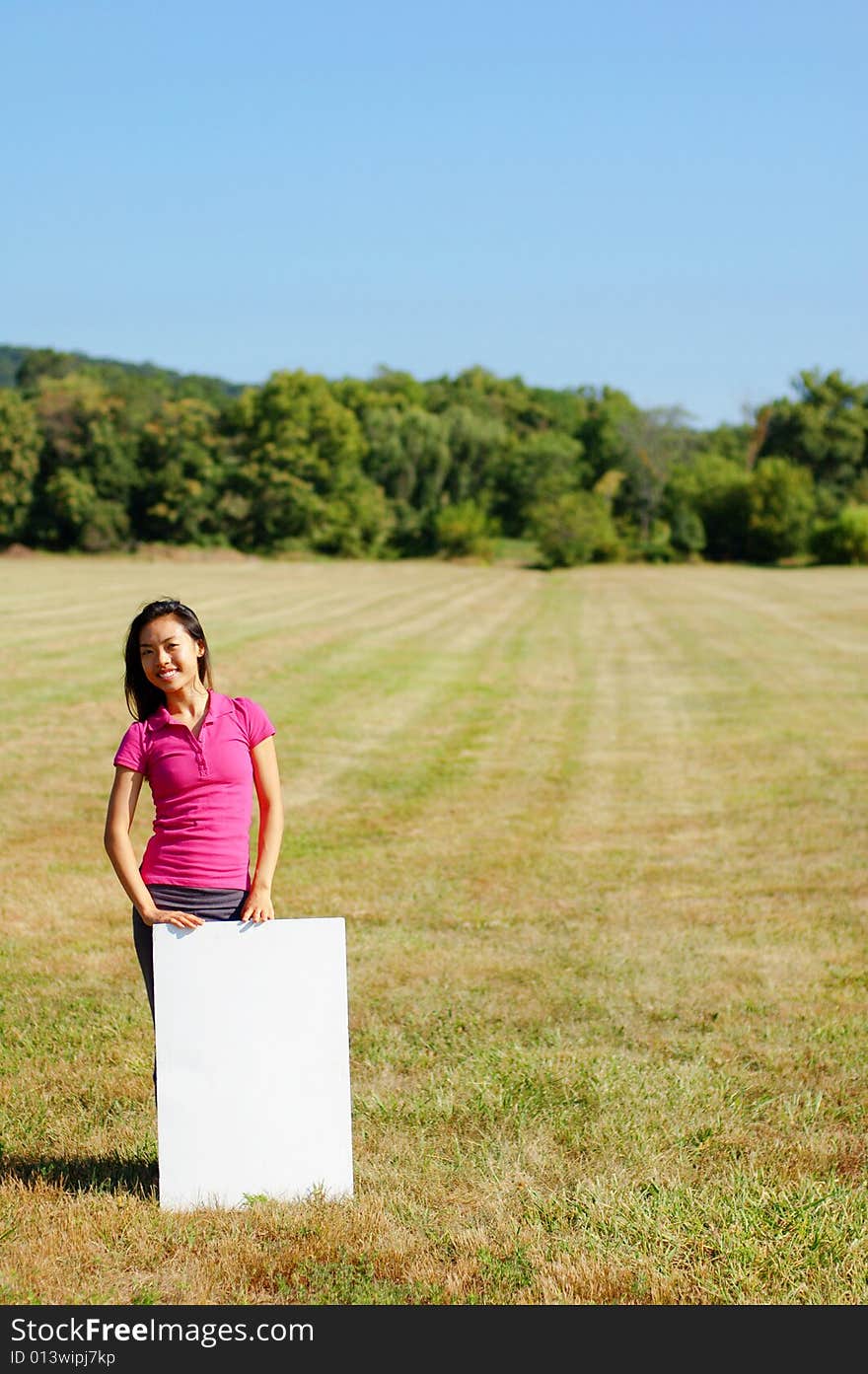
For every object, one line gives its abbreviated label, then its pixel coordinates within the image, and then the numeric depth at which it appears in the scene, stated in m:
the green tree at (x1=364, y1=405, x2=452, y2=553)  85.88
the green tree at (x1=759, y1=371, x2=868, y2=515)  87.50
